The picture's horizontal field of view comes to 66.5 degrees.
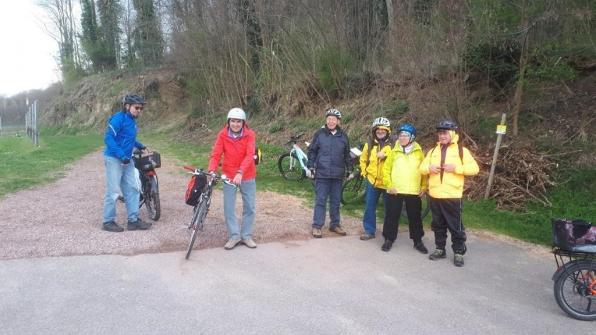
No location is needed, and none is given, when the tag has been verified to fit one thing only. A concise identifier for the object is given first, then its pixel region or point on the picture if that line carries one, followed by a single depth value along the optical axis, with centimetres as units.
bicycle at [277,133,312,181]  1102
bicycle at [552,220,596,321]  393
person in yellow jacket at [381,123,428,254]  569
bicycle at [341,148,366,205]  852
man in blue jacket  613
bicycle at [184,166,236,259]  549
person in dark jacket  630
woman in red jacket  560
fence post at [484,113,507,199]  754
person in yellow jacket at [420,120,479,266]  525
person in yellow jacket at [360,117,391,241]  605
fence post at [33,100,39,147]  2191
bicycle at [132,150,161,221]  689
